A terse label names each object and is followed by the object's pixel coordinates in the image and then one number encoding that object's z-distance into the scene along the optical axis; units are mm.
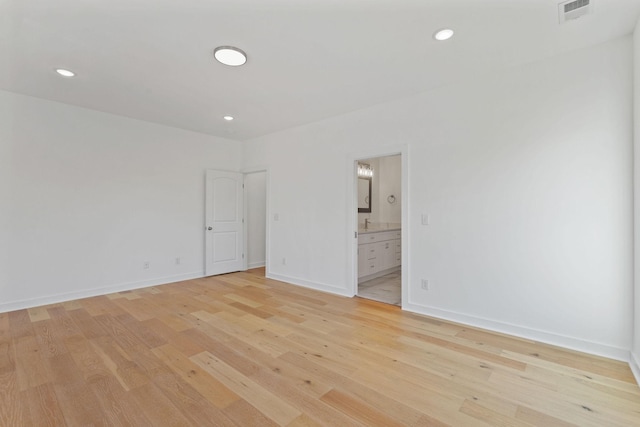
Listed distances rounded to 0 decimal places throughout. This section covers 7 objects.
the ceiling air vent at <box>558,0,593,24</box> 1902
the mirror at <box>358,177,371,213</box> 6402
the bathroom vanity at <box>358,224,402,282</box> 4652
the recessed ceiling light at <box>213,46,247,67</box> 2425
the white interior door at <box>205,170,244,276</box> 5176
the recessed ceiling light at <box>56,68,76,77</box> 2844
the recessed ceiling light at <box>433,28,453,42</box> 2189
